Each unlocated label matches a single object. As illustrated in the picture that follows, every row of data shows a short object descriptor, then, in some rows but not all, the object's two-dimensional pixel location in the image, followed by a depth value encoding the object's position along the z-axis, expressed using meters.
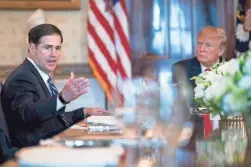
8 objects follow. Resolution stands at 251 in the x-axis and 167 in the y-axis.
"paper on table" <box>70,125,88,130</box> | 4.35
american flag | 8.88
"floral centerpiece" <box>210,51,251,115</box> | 2.94
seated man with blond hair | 8.06
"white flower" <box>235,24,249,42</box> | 9.42
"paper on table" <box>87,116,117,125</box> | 4.46
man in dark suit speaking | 4.88
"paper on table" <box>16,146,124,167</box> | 1.65
